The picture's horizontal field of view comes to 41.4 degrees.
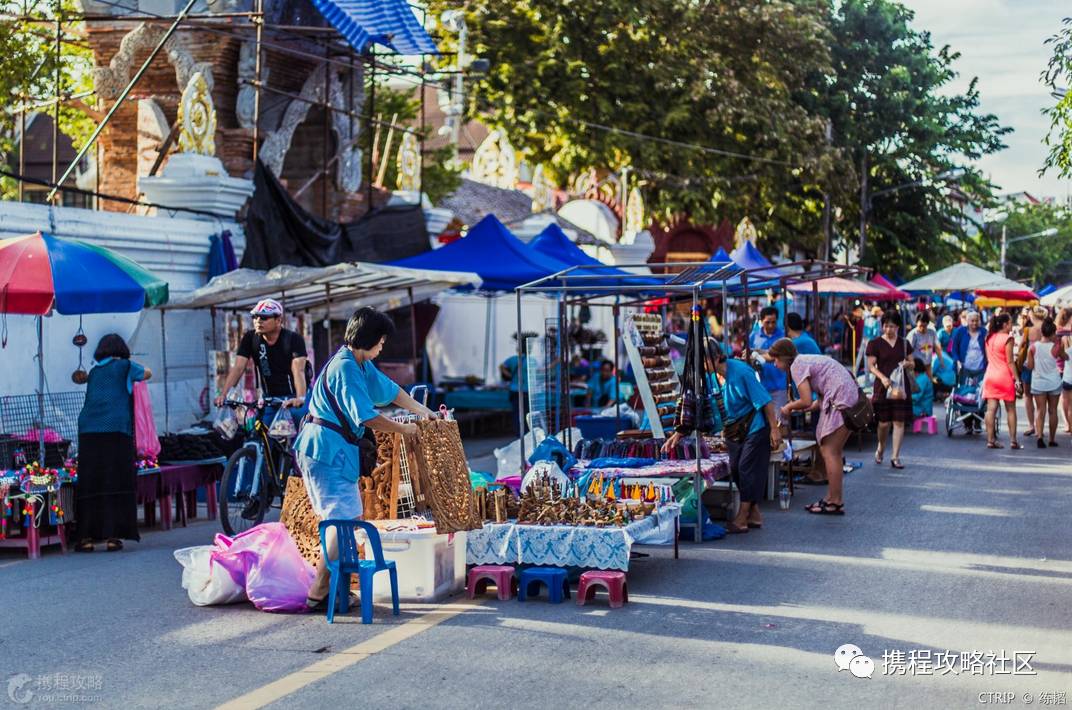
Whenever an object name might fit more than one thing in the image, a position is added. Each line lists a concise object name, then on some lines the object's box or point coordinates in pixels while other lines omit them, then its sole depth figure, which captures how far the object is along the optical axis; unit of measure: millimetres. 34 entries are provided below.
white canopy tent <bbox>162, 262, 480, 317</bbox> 14984
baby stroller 21156
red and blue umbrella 10953
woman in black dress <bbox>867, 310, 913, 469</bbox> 16828
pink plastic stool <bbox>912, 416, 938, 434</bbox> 22234
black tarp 19297
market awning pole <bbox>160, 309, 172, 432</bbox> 15680
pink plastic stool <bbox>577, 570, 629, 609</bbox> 8734
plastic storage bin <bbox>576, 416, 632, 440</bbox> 16141
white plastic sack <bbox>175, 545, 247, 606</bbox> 8727
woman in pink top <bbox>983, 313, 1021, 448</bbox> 19141
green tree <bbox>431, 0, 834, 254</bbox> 32125
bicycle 11352
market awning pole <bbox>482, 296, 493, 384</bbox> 25703
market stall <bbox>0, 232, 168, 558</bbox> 10883
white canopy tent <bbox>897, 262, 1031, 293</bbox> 26375
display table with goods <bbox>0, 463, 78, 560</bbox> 10820
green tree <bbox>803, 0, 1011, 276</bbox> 40438
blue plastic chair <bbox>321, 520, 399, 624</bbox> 8234
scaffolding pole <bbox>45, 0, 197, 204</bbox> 15641
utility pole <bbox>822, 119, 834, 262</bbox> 36688
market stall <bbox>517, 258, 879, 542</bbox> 11625
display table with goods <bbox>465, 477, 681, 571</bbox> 9125
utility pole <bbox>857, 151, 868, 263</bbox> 40781
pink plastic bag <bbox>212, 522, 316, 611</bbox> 8617
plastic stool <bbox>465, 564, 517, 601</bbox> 9047
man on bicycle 11805
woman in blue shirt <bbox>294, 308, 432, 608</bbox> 8180
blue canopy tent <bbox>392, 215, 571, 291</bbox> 18781
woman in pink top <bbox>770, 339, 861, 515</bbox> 12633
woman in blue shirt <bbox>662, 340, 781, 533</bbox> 11664
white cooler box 8867
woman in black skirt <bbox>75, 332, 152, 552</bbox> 11133
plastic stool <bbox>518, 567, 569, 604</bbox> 8922
